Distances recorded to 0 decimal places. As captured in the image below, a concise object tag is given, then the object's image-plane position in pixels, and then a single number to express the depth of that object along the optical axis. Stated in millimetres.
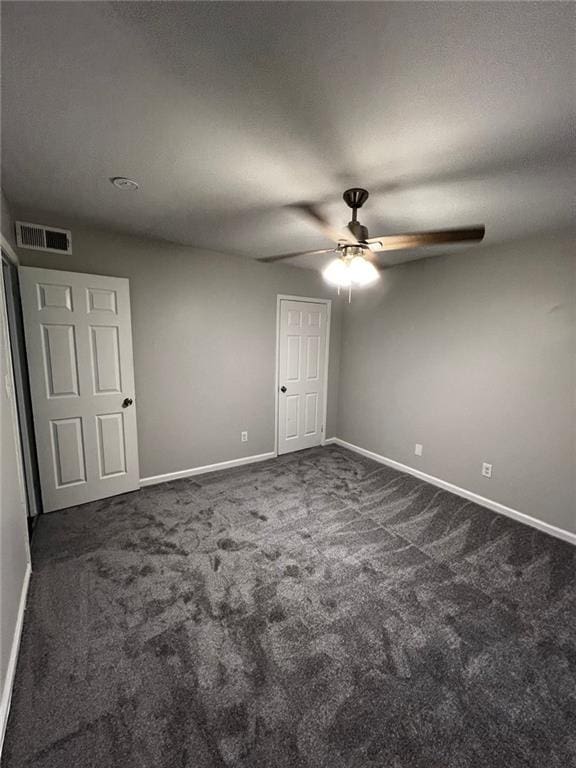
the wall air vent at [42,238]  2469
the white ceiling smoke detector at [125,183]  1860
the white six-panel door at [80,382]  2592
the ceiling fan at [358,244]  1707
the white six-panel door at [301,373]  4035
